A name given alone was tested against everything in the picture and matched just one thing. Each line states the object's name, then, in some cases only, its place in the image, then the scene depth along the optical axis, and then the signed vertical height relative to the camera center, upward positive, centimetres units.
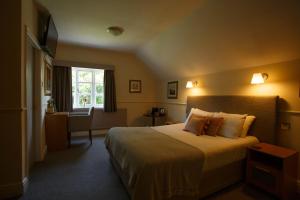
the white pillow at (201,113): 329 -33
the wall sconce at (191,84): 418 +31
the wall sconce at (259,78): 263 +30
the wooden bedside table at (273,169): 203 -92
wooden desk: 363 -76
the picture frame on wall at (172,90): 500 +20
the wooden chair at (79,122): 389 -62
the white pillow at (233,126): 267 -47
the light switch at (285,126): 244 -42
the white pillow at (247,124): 273 -44
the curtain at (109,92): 510 +13
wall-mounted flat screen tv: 276 +103
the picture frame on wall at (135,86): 561 +35
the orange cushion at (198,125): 286 -50
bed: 168 -69
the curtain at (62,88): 452 +21
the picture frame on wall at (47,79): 358 +38
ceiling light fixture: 334 +134
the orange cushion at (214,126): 281 -50
